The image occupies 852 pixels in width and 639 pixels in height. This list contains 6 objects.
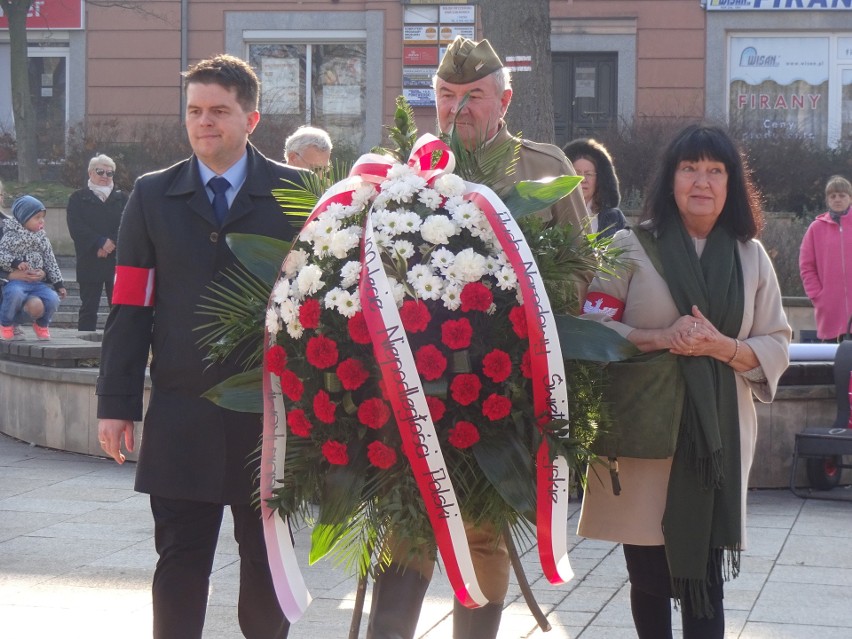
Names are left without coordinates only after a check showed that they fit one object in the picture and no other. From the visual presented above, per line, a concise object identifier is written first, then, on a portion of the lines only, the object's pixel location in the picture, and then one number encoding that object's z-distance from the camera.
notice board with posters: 22.52
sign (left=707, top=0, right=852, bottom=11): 22.02
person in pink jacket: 10.82
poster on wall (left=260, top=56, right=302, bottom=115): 23.27
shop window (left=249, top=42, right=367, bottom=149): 23.06
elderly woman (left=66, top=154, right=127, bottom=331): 12.59
